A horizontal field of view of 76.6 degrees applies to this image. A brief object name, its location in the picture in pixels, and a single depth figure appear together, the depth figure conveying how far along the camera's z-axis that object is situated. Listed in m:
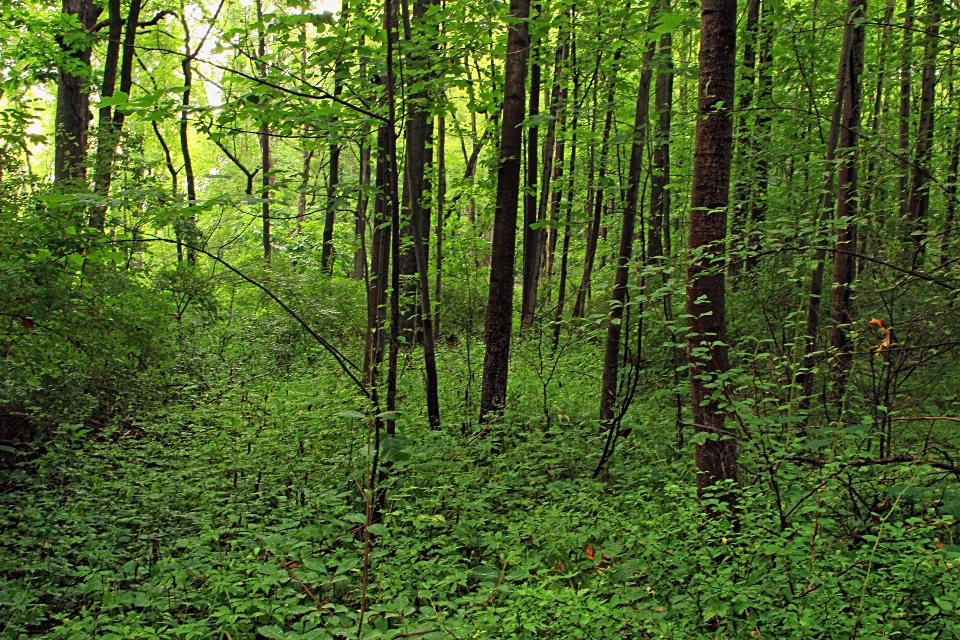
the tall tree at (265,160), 19.70
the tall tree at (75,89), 11.71
